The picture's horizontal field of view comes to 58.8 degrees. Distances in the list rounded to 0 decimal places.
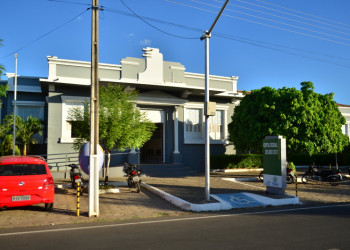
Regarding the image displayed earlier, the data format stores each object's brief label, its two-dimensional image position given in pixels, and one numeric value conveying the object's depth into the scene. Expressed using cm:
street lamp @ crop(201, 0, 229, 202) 1087
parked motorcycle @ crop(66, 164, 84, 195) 1193
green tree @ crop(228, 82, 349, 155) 1648
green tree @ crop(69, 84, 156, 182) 1339
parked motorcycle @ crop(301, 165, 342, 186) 1691
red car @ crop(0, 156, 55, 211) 882
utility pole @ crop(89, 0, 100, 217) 923
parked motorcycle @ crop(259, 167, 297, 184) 1650
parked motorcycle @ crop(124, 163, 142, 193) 1302
